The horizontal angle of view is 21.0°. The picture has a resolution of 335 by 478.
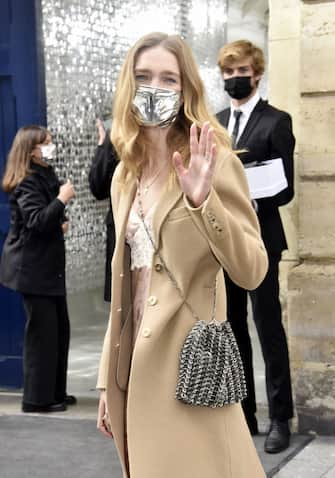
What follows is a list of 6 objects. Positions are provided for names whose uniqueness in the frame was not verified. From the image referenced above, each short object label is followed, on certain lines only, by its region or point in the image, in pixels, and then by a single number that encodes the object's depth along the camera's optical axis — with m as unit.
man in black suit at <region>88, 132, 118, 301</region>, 5.23
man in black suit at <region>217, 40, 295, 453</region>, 4.53
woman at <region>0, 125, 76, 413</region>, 5.35
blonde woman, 2.45
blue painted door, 6.00
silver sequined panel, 6.41
